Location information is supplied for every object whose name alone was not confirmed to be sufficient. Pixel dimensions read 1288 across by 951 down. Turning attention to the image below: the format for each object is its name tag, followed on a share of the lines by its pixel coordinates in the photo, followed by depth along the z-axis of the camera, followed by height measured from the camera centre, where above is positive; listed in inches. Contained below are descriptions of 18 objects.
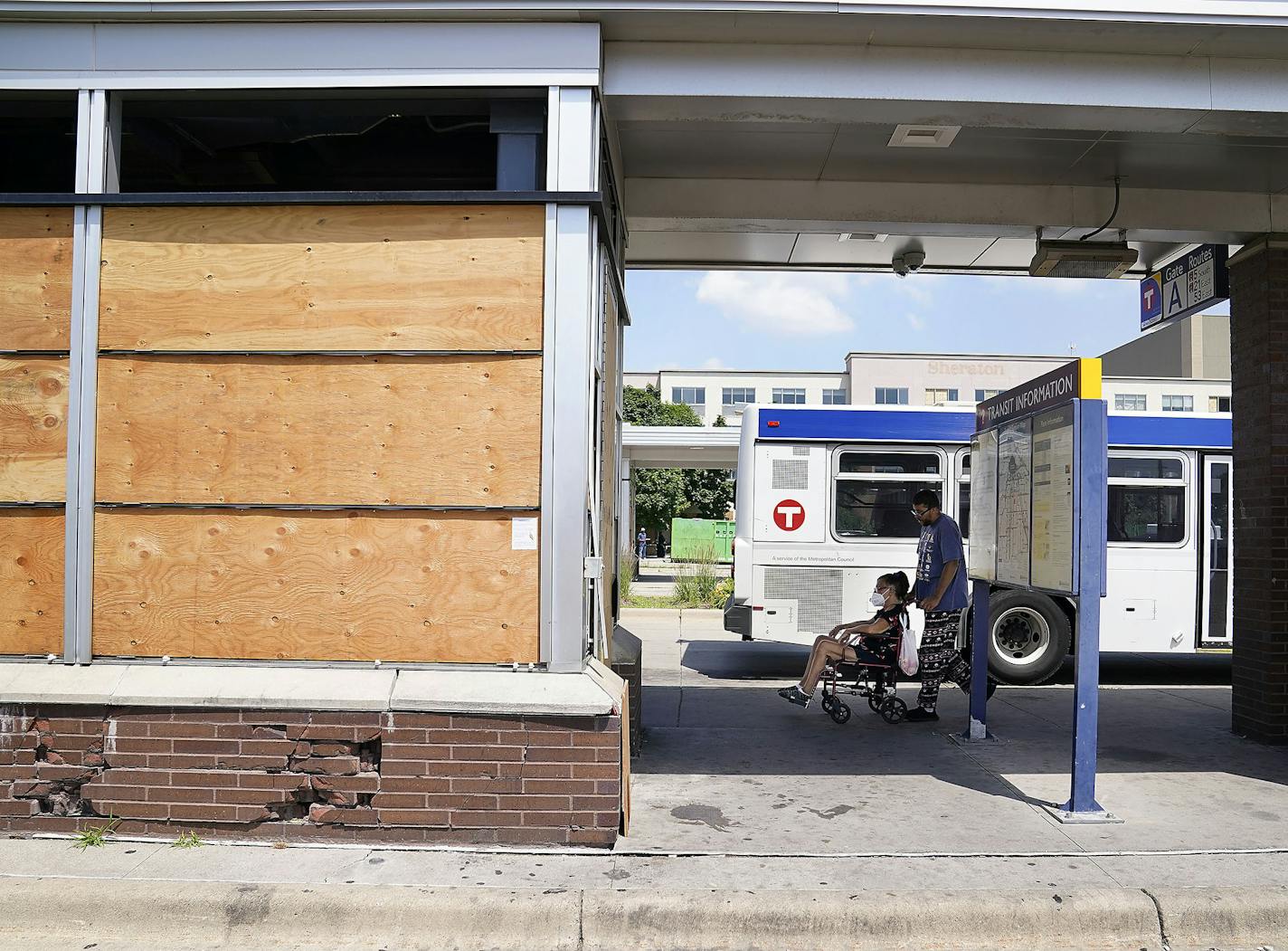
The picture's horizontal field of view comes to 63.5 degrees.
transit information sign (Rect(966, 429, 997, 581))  292.7 -3.0
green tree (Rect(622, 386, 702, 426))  2217.0 +181.6
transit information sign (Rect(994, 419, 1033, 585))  262.5 -0.1
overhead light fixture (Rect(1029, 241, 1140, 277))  328.5 +77.2
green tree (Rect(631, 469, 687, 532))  1859.0 -1.3
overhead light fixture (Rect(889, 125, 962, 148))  261.4 +92.6
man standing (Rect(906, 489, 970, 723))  326.6 -32.0
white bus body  450.3 -11.5
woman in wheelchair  331.0 -45.0
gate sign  325.1 +70.5
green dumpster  1269.7 -52.8
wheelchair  333.1 -56.5
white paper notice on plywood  208.7 -8.7
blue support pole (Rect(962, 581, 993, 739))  302.7 -47.8
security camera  367.3 +84.0
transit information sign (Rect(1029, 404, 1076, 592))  230.5 -0.3
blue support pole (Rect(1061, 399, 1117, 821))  223.6 -20.5
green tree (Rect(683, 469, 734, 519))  1967.3 +3.3
